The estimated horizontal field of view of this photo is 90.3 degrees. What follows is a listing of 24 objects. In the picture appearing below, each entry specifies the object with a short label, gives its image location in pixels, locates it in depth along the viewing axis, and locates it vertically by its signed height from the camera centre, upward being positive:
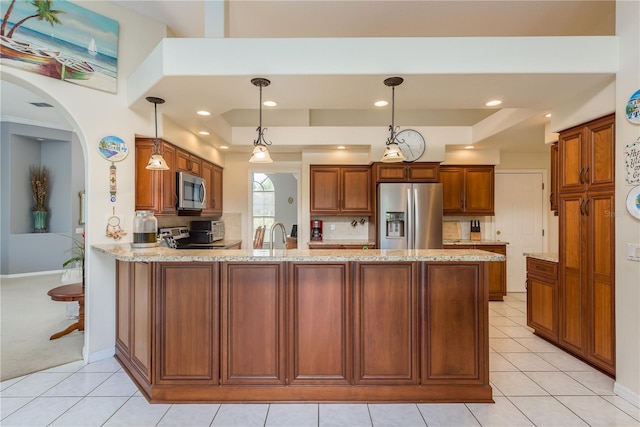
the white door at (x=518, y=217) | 5.36 -0.07
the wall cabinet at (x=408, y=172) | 4.62 +0.59
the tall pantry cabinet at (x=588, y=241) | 2.56 -0.24
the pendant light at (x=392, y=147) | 2.49 +0.53
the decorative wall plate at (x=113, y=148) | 2.97 +0.61
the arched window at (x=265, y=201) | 8.04 +0.30
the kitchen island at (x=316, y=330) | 2.28 -0.85
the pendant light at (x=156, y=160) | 2.76 +0.46
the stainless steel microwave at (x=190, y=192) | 3.63 +0.26
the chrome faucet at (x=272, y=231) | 2.36 -0.14
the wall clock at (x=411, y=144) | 4.63 +1.00
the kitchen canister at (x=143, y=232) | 2.79 -0.17
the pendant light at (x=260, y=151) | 2.52 +0.49
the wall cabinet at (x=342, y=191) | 5.04 +0.34
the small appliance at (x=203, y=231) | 4.66 -0.28
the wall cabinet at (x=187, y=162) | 3.78 +0.64
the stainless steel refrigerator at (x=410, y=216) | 4.41 -0.05
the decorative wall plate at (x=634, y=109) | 2.23 +0.74
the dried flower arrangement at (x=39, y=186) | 6.34 +0.52
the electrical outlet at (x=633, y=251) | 2.23 -0.27
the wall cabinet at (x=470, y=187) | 5.16 +0.42
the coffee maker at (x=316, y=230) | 5.14 -0.28
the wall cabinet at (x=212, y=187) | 4.74 +0.41
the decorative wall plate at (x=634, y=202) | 2.22 +0.08
